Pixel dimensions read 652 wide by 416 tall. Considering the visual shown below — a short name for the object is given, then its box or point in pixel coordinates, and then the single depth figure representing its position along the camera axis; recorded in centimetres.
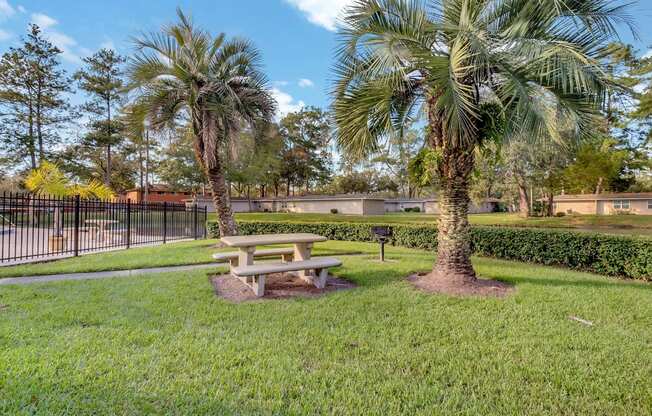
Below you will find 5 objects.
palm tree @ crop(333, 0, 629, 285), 446
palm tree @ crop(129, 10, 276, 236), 872
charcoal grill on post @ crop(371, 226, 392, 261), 744
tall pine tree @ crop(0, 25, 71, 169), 2044
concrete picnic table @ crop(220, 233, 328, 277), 515
